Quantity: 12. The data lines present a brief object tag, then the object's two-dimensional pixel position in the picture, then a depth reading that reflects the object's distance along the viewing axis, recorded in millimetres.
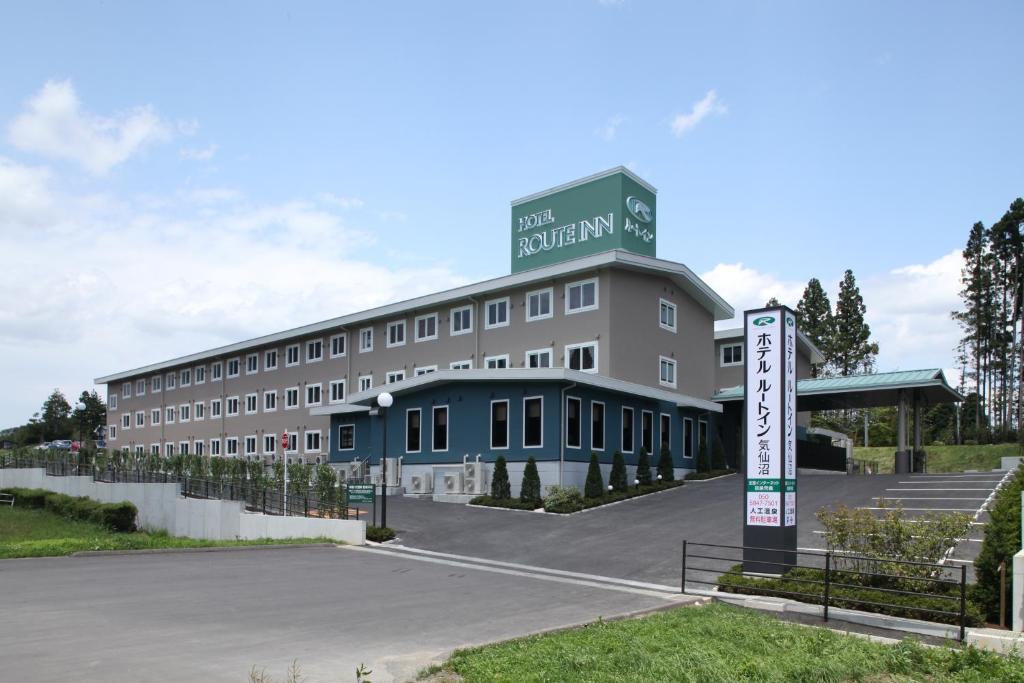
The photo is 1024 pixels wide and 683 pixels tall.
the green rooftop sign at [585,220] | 38500
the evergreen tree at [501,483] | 29219
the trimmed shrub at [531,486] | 28188
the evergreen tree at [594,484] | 28703
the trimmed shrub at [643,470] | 31697
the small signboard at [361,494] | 24344
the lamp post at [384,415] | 23356
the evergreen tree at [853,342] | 72312
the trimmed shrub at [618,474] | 30328
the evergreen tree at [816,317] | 72875
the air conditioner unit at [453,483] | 30781
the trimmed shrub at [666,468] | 33094
